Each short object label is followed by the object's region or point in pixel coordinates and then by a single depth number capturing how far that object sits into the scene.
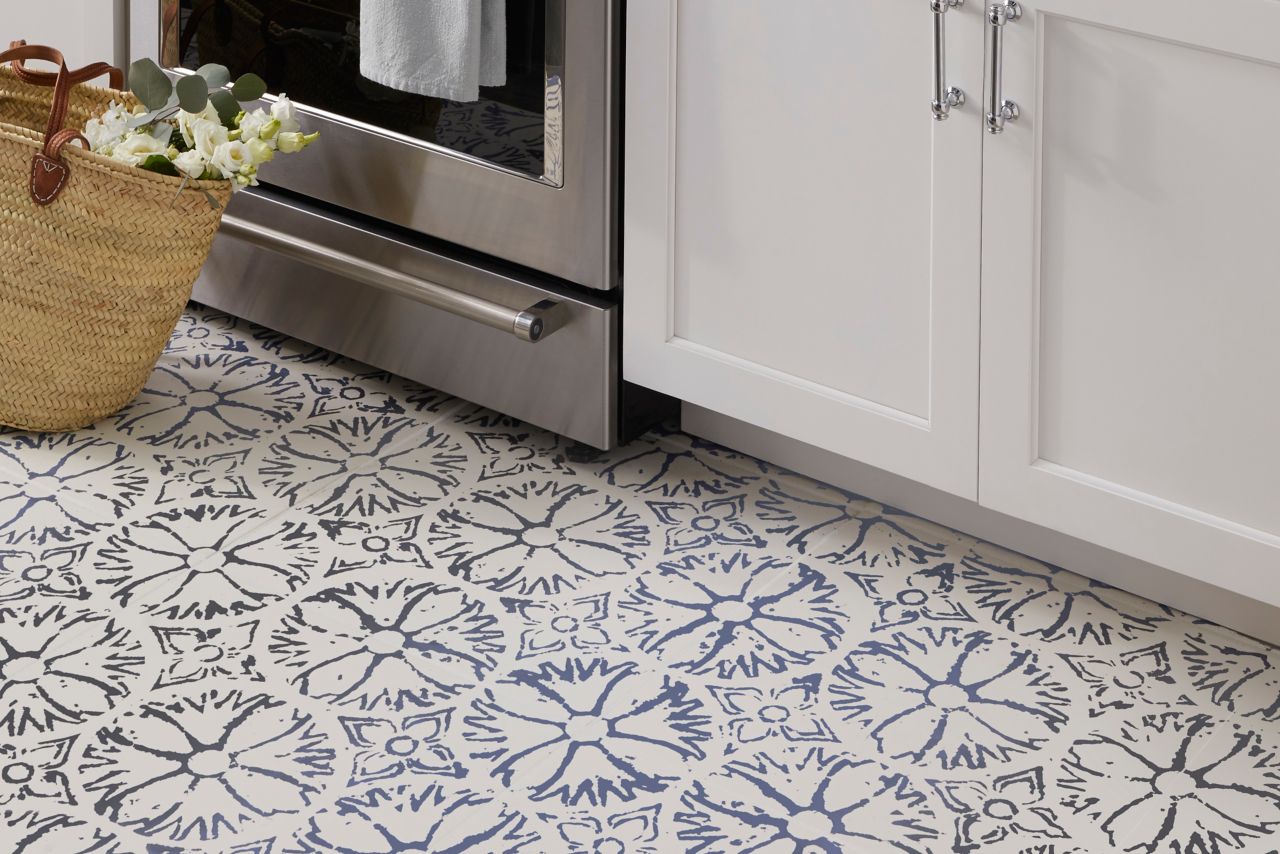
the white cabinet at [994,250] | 3.57
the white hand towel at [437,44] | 3.89
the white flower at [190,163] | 4.00
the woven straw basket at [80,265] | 3.99
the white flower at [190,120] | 4.03
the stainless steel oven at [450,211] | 3.93
